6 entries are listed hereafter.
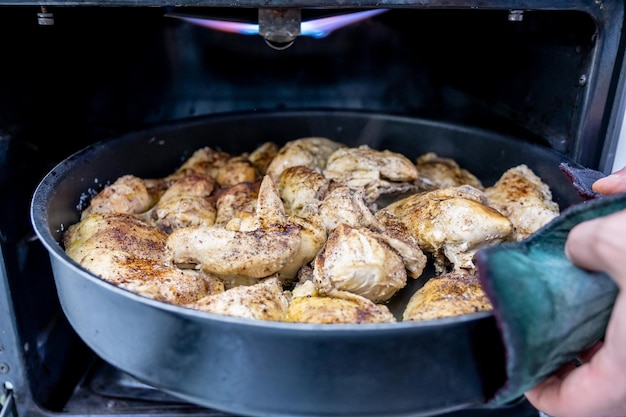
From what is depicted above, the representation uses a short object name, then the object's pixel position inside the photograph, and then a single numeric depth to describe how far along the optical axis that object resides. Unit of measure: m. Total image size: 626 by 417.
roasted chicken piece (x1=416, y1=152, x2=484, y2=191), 0.89
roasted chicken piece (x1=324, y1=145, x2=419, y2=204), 0.85
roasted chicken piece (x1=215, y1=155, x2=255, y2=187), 0.90
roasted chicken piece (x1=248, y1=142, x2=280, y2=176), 0.94
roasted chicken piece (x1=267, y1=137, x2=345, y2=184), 0.90
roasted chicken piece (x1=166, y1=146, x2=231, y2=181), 0.92
